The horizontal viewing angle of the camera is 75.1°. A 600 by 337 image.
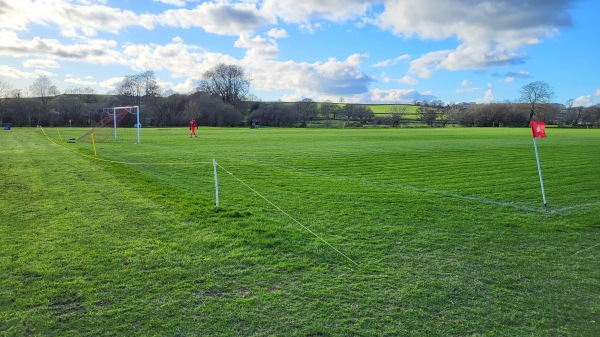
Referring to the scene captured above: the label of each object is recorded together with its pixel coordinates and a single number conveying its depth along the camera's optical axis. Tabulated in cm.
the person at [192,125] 4252
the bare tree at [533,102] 11750
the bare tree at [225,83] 12412
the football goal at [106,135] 3894
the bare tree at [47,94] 9800
